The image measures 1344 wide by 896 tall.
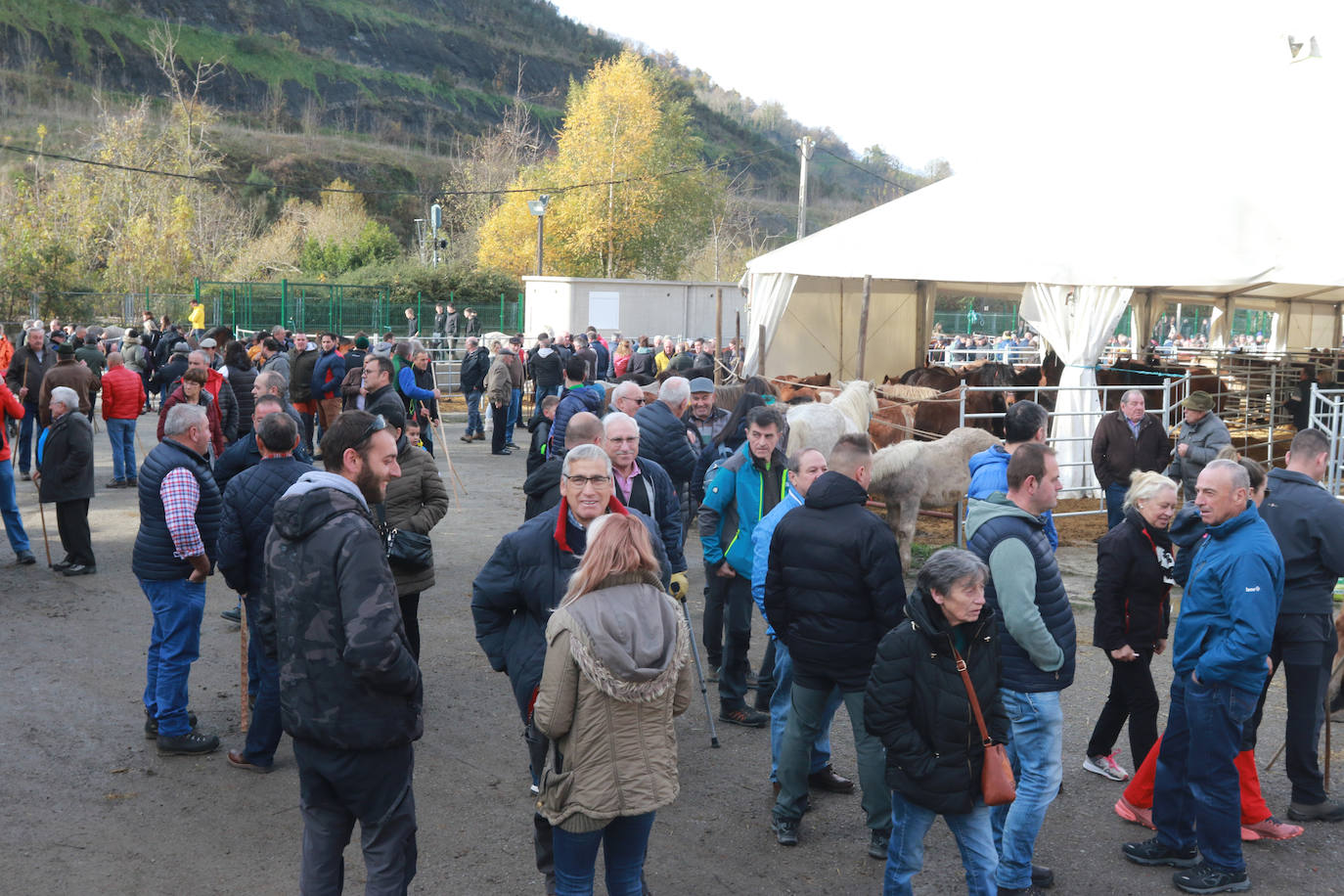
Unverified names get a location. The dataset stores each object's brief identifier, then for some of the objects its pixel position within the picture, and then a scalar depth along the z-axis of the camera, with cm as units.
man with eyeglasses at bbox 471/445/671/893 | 375
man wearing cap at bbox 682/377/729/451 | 862
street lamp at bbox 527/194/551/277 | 3200
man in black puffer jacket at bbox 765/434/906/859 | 432
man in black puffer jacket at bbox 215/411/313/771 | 490
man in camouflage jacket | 317
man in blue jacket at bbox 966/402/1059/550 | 556
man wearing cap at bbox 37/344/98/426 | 1039
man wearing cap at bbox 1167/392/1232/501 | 879
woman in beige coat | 311
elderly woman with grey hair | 347
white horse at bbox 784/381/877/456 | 703
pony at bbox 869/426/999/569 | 942
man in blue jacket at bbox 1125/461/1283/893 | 412
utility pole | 3405
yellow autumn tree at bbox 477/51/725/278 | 4459
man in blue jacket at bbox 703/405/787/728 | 599
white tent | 1400
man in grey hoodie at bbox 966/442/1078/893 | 396
